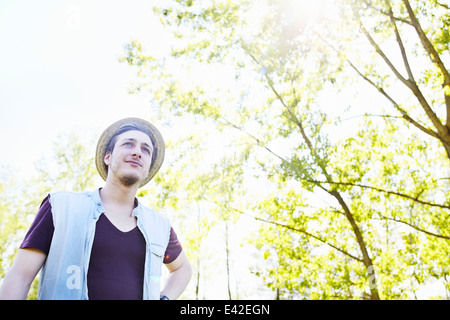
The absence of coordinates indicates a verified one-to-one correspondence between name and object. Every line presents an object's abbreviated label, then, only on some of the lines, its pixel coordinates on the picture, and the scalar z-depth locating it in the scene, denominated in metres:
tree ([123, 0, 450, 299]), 7.62
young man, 1.45
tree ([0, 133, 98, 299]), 16.14
